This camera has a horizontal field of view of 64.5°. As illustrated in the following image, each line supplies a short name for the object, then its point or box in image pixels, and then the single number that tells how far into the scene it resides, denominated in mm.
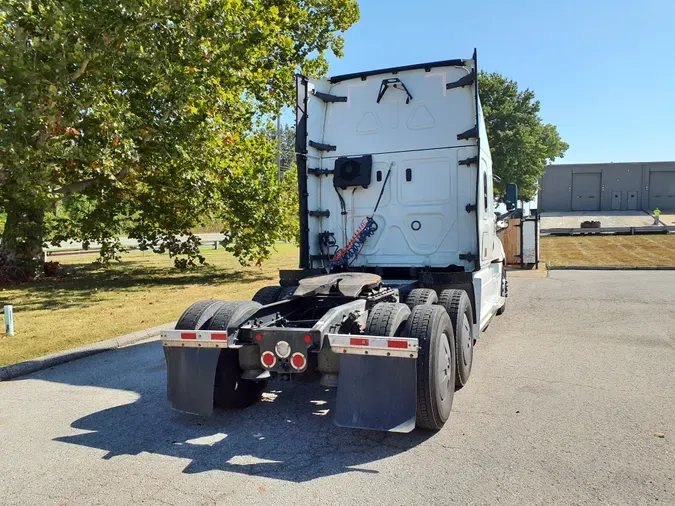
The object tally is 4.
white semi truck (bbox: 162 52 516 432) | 4477
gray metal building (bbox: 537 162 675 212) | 54312
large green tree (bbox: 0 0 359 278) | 9969
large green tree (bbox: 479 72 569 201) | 45094
